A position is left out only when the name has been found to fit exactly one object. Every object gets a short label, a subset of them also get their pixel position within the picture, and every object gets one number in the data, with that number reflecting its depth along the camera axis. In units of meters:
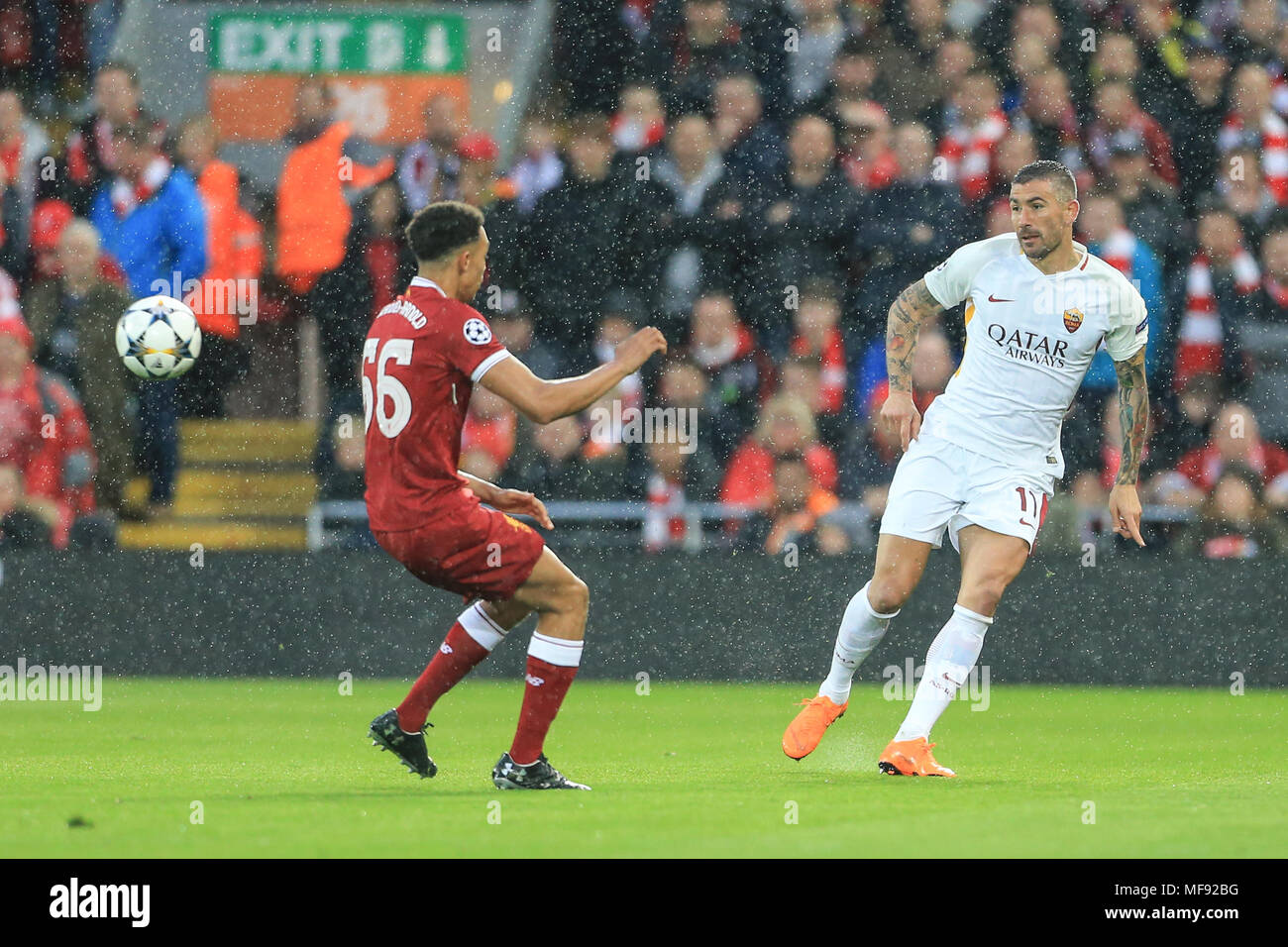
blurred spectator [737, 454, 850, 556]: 12.48
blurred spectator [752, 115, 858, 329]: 12.64
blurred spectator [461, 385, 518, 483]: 12.77
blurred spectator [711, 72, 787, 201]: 12.88
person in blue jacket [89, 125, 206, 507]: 12.93
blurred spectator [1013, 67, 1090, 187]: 13.18
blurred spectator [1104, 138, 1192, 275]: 12.70
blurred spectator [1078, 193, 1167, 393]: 12.36
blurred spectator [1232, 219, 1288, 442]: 12.72
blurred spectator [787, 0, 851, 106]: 13.90
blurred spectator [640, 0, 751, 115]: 13.55
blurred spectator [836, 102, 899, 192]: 13.23
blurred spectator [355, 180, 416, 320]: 12.99
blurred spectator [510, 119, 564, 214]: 13.04
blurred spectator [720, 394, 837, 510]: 12.38
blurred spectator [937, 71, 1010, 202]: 13.04
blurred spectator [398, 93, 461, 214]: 12.93
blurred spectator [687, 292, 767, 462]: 12.66
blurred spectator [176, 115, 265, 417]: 13.13
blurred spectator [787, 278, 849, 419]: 12.70
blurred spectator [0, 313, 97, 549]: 12.85
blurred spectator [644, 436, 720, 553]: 12.62
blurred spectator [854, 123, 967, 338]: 12.56
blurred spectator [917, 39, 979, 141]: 13.34
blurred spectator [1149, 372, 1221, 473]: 12.51
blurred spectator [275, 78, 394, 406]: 13.07
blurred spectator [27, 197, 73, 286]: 13.47
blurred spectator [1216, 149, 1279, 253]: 12.87
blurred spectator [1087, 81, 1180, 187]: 13.24
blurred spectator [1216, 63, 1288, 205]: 13.20
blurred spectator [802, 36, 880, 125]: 13.44
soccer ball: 11.24
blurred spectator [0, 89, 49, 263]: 13.82
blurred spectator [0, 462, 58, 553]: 12.76
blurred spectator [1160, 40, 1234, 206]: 13.30
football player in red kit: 7.18
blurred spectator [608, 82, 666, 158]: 13.13
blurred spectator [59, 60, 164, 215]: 13.09
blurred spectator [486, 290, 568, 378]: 12.76
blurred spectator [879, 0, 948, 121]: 13.62
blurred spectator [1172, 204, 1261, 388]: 12.62
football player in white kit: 8.12
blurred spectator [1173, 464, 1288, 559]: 12.38
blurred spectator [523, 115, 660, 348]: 12.66
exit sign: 14.70
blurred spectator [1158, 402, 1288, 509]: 12.27
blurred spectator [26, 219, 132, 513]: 12.77
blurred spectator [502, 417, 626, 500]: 12.66
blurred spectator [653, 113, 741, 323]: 12.70
